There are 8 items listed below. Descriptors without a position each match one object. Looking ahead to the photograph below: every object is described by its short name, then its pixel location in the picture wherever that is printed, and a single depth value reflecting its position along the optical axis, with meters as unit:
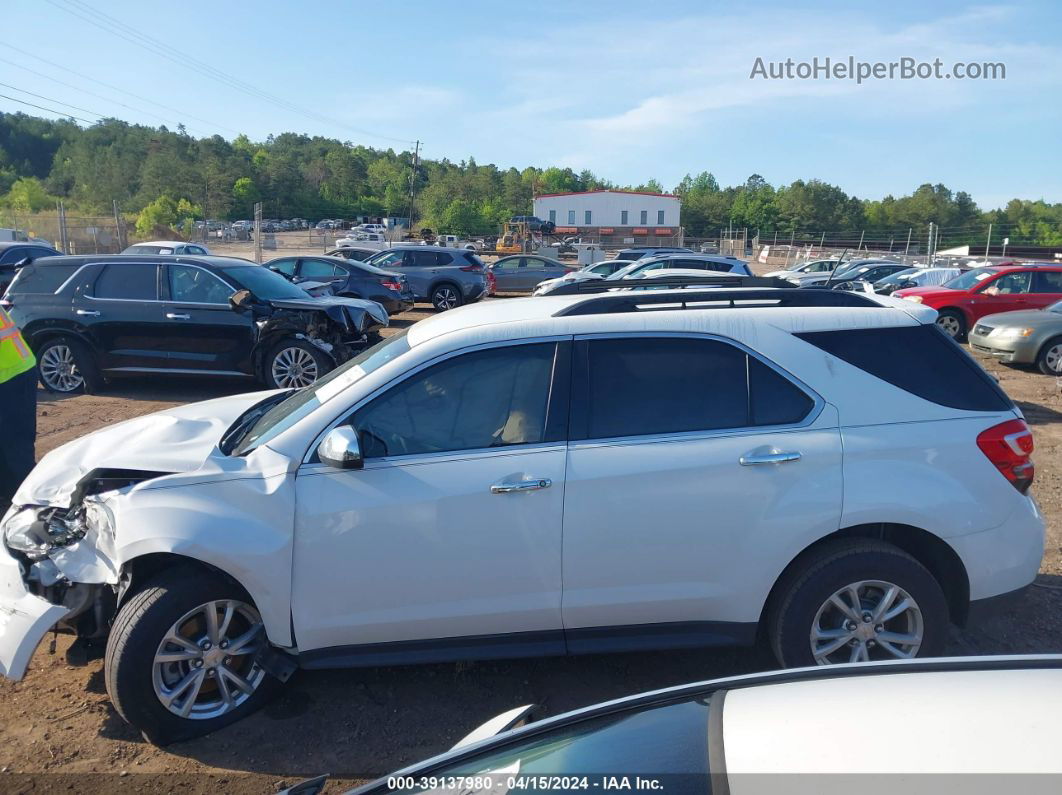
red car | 15.37
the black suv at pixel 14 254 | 17.75
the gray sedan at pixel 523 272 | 25.42
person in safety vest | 5.32
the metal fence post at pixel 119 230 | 30.88
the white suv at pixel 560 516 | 3.31
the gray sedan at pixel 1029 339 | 12.40
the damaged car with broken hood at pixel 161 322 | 9.97
